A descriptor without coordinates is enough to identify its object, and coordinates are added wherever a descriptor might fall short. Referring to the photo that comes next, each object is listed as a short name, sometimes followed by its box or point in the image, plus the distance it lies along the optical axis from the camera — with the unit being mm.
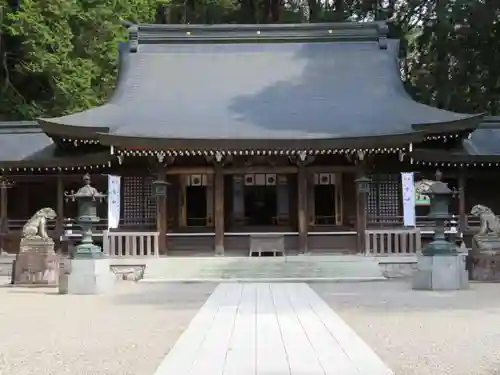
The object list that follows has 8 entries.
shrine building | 16875
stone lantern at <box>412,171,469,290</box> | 12117
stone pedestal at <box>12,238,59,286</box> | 13883
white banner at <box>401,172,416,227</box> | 16453
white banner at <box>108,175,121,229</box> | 16578
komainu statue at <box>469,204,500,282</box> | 13820
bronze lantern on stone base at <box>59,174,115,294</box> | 12227
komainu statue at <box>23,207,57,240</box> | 14125
